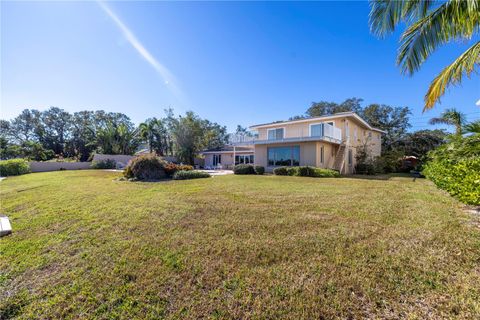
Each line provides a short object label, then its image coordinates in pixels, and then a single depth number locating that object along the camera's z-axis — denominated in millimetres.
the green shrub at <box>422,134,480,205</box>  4609
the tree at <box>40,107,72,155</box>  41125
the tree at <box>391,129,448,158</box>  24297
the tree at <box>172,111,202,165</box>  29347
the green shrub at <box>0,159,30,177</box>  17797
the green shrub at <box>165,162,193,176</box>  13783
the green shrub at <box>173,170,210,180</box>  13000
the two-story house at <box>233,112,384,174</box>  16375
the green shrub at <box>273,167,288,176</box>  15878
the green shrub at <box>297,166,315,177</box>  14547
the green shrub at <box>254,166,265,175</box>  17256
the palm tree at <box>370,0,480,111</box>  4164
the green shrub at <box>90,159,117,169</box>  24984
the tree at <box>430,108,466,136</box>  9617
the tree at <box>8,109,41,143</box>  39844
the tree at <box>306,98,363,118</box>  31875
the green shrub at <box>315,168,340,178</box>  14398
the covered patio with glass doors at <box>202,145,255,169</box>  27562
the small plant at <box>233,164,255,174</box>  17344
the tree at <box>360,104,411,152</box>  29047
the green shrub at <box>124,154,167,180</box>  12953
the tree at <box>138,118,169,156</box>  34906
